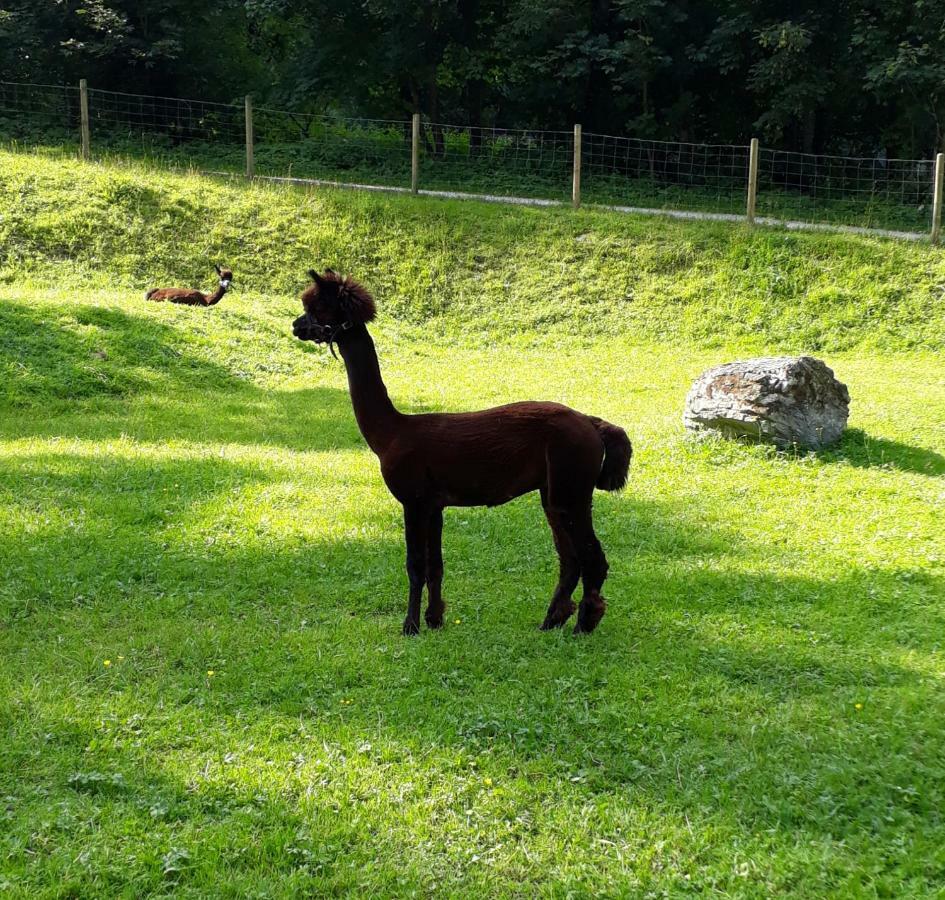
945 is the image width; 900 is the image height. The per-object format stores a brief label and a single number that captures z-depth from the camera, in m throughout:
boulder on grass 10.38
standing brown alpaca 6.04
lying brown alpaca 17.16
